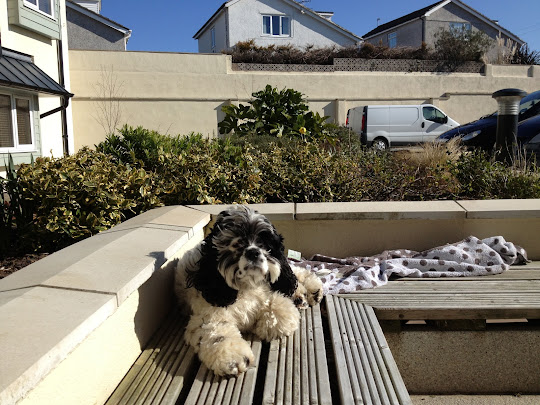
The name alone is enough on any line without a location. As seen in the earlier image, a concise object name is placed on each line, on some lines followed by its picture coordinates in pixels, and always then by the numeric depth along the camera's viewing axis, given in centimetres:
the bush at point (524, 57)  2561
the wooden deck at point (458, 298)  296
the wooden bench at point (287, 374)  201
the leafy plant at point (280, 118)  1064
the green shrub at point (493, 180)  530
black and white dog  226
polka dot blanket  361
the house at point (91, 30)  2364
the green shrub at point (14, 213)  440
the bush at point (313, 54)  2177
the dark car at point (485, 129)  1025
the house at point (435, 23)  3494
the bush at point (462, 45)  2369
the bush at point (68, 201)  428
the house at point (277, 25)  3184
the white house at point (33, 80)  968
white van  1922
